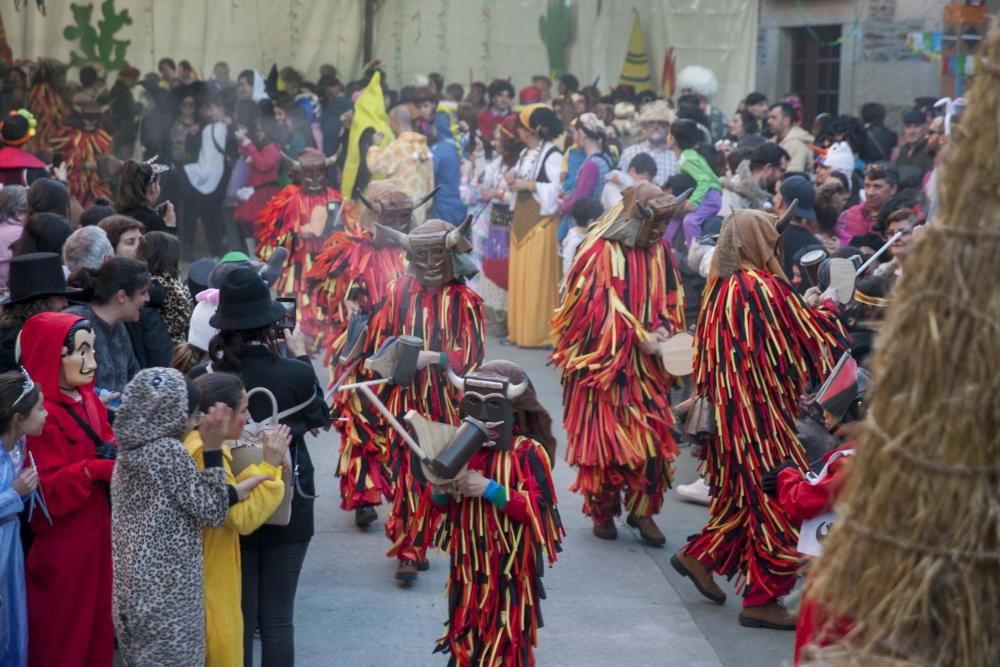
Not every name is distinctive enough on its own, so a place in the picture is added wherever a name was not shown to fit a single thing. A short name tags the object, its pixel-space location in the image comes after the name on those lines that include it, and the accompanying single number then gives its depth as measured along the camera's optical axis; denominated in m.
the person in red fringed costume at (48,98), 14.81
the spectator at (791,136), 12.27
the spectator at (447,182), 12.91
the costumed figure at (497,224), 12.45
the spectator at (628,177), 10.76
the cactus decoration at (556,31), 18.19
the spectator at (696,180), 9.84
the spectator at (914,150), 12.30
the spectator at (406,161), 12.48
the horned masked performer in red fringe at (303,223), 10.09
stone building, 17.64
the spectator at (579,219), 11.27
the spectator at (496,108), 16.41
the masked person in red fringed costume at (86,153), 13.50
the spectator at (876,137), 13.02
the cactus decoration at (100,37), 16.69
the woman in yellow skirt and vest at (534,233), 12.11
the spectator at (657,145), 11.59
